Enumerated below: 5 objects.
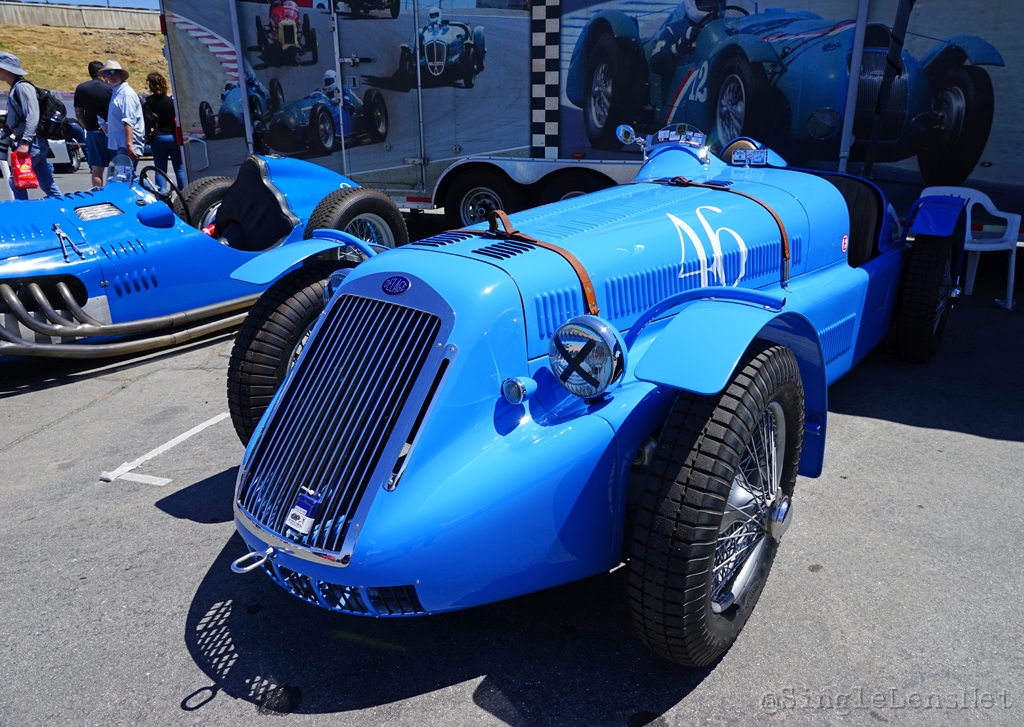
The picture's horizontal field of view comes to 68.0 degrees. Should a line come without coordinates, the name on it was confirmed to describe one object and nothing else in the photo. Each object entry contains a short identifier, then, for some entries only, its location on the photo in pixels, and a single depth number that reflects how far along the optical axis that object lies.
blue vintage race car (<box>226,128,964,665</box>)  2.03
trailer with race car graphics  6.02
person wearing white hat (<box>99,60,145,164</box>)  7.71
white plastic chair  5.63
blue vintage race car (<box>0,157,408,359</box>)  4.66
